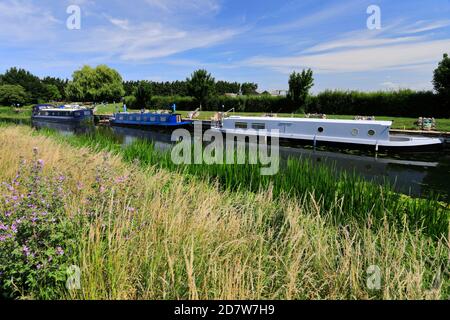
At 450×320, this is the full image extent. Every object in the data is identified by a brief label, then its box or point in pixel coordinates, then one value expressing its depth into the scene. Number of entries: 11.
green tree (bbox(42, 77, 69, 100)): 89.55
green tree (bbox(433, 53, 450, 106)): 22.33
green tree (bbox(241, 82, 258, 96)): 77.81
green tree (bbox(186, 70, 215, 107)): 37.09
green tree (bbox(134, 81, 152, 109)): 48.19
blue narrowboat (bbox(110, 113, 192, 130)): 29.41
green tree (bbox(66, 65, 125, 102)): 65.12
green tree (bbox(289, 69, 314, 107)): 30.33
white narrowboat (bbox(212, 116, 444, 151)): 16.78
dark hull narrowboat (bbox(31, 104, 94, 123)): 39.66
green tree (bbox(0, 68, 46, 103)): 73.81
